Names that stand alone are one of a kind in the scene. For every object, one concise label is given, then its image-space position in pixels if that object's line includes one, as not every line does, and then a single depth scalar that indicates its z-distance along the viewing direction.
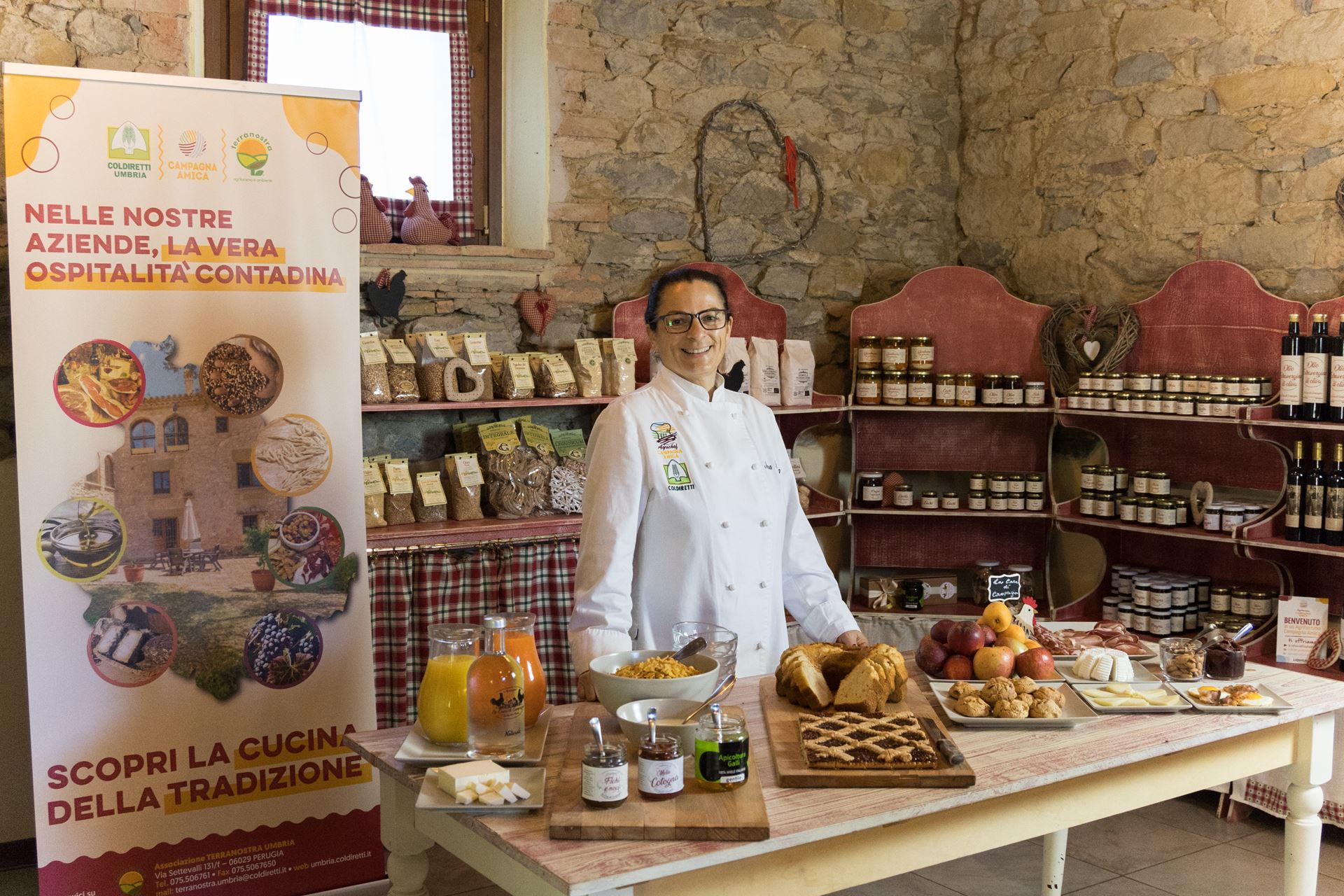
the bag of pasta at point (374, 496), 4.05
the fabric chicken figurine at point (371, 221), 4.41
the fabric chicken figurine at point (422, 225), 4.54
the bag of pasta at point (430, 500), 4.15
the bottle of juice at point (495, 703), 1.88
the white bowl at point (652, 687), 1.96
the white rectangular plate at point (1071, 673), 2.41
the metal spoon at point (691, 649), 2.09
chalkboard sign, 2.61
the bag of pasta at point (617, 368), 4.54
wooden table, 1.61
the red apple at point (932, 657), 2.40
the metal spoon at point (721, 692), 1.93
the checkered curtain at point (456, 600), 3.89
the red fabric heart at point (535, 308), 4.62
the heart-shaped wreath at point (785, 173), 5.02
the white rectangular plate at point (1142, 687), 2.24
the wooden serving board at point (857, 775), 1.84
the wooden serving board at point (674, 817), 1.63
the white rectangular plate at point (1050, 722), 2.12
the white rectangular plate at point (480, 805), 1.72
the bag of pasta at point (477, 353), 4.29
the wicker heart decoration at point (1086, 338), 4.77
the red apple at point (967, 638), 2.39
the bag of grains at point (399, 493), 4.09
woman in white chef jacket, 2.57
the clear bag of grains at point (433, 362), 4.22
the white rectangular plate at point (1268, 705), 2.26
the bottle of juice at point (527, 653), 2.05
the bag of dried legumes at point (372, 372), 4.06
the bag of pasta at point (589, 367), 4.48
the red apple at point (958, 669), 2.37
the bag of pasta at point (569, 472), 4.37
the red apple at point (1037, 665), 2.36
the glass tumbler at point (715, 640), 2.08
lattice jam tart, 1.88
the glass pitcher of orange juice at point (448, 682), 1.94
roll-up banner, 3.04
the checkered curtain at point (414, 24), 4.41
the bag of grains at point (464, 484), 4.23
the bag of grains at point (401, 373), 4.14
